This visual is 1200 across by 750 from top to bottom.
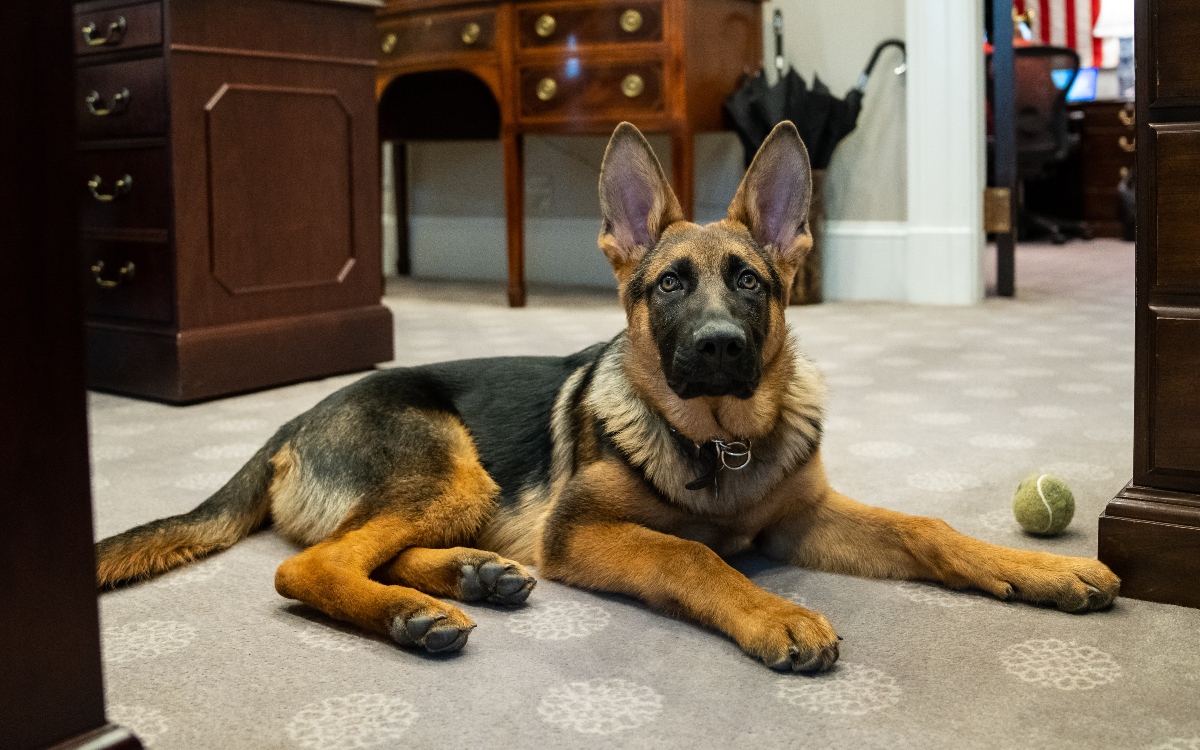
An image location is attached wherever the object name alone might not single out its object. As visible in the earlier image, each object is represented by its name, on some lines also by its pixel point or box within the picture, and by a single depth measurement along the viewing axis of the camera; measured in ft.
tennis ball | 6.41
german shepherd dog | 5.45
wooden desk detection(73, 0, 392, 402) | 10.99
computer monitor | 32.73
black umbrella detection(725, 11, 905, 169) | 16.55
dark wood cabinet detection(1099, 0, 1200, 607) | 5.44
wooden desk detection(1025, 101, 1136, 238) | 30.76
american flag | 31.94
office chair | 24.75
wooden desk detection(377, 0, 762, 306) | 15.88
